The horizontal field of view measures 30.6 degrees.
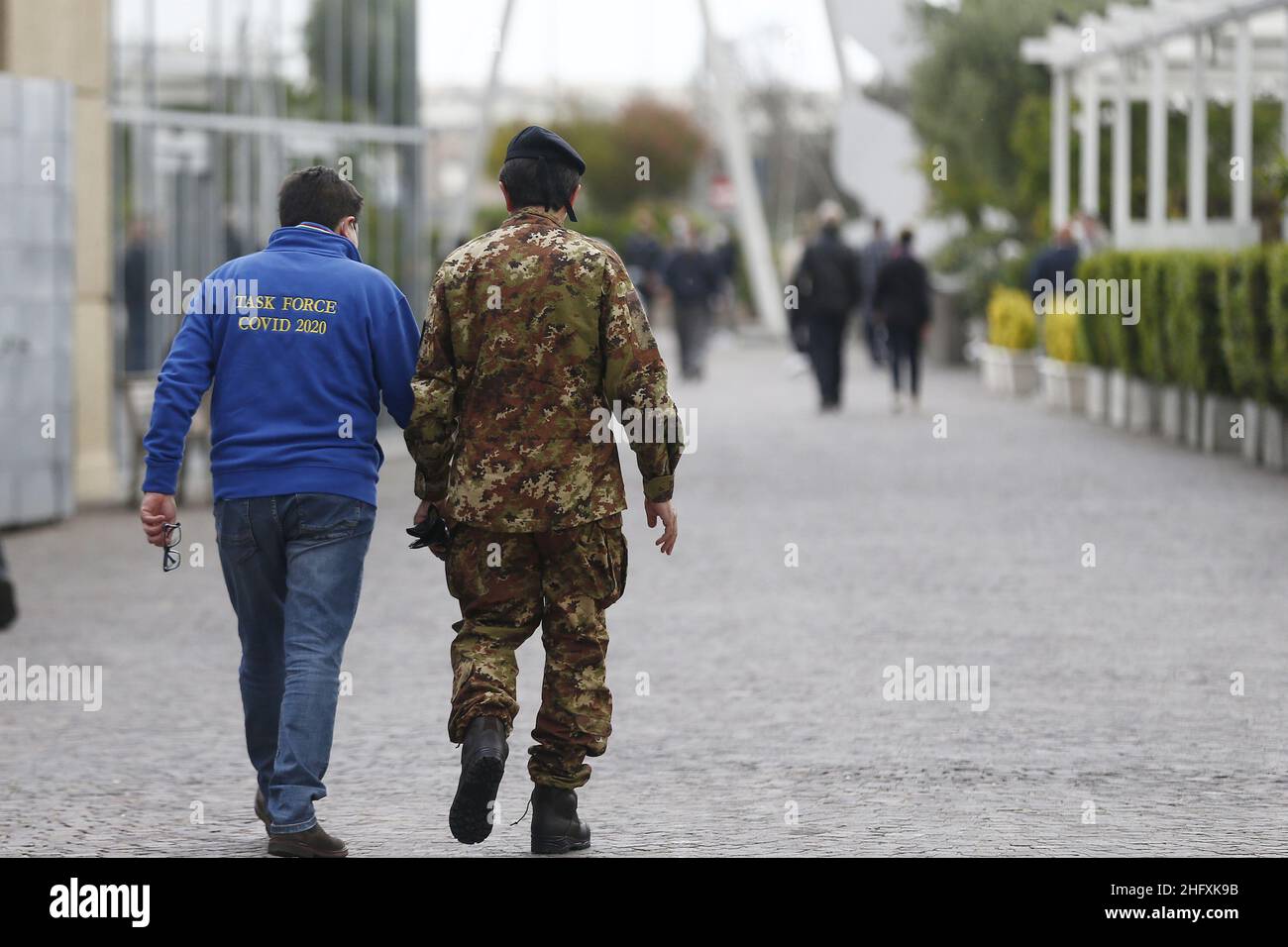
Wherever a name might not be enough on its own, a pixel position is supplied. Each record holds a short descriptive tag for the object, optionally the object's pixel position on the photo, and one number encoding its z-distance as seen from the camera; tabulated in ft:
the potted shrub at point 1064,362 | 79.66
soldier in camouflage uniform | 19.20
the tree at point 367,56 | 70.59
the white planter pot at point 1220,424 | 61.36
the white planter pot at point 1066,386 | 79.71
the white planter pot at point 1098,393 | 75.41
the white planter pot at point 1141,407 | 69.56
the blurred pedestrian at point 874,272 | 103.86
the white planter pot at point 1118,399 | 72.23
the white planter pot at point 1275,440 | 55.62
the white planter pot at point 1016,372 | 88.84
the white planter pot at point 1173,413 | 66.33
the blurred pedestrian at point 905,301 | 77.51
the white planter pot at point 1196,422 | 63.57
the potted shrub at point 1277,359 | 52.95
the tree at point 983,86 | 103.60
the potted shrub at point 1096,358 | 74.74
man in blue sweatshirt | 19.51
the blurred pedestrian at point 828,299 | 78.28
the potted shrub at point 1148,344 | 66.39
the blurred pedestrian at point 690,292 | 97.76
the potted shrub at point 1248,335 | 55.67
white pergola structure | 65.57
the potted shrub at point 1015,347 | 88.84
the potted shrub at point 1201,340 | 61.16
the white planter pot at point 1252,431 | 57.72
